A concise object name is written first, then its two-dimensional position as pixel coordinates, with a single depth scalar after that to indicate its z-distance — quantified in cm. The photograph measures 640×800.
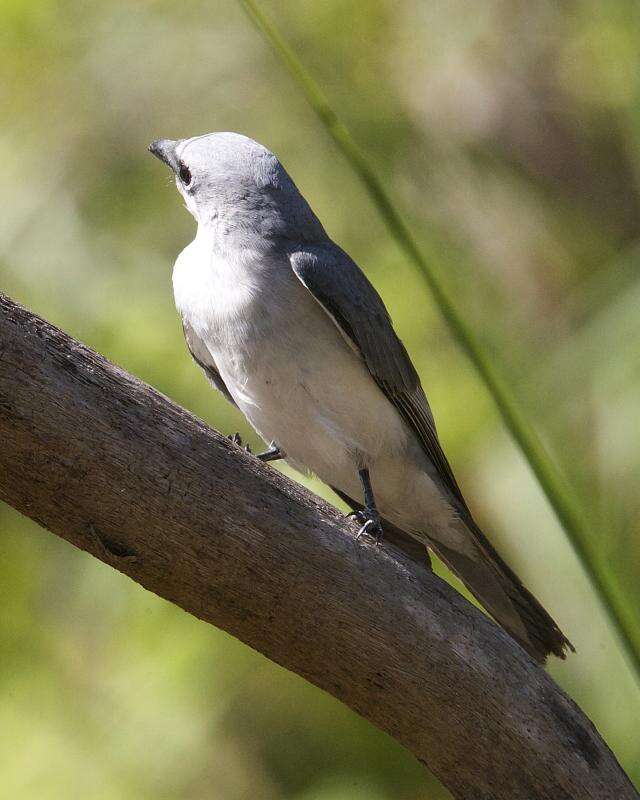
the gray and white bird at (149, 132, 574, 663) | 596
